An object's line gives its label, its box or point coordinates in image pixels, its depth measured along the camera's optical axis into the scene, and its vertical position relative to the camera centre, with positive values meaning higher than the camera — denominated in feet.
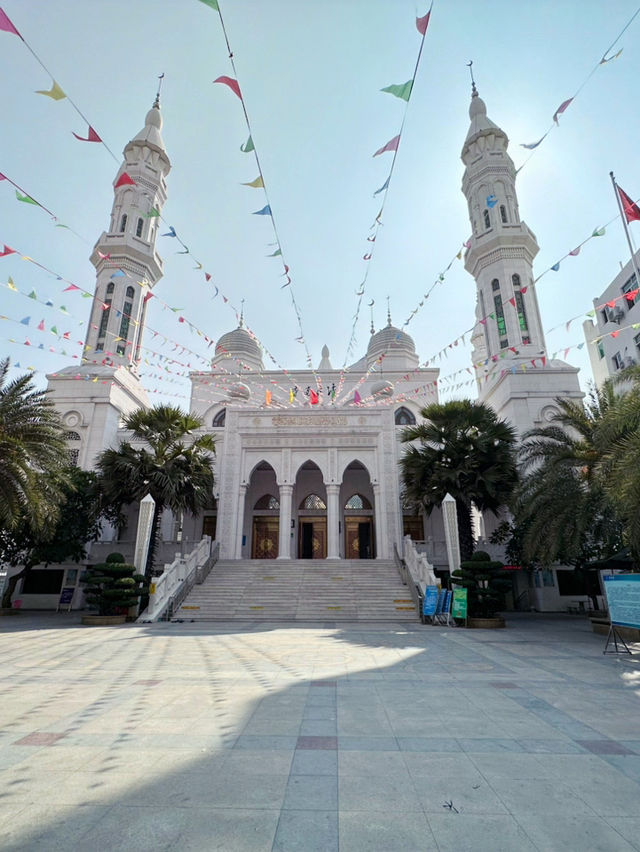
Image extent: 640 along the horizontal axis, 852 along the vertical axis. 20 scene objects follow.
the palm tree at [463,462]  60.18 +14.90
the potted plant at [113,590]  48.47 -0.55
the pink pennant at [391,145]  27.48 +23.97
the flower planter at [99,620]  47.19 -3.34
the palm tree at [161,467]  60.49 +14.31
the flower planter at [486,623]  46.03 -3.55
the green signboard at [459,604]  45.50 -1.81
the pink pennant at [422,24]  20.14 +22.61
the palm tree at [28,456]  45.73 +12.30
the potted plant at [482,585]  47.21 -0.07
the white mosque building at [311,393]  77.51 +35.00
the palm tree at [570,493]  42.42 +8.09
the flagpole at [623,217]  39.16 +28.62
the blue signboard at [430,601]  47.57 -1.59
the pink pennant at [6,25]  18.86 +21.21
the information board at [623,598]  28.58 -0.80
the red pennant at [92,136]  25.88 +23.12
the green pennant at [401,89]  22.71 +22.34
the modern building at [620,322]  81.30 +45.24
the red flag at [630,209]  35.72 +26.80
